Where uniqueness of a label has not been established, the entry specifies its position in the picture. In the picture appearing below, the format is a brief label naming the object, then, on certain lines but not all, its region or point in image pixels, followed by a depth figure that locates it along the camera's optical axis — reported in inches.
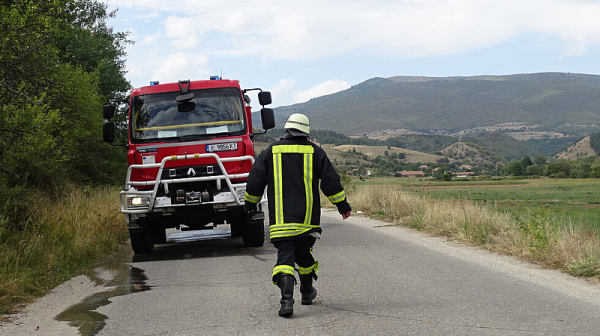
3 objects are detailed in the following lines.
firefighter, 236.2
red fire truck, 402.9
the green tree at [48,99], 414.6
